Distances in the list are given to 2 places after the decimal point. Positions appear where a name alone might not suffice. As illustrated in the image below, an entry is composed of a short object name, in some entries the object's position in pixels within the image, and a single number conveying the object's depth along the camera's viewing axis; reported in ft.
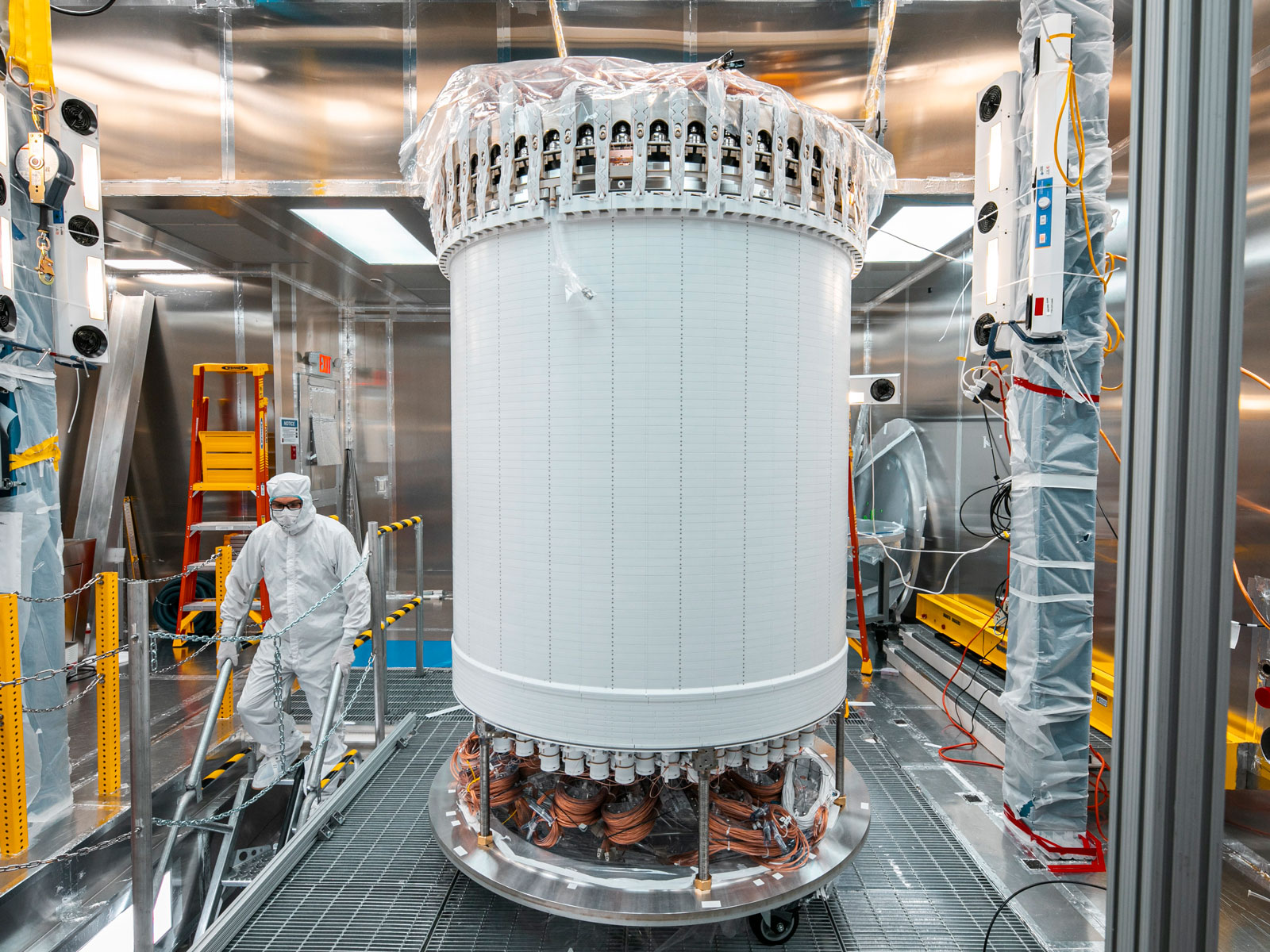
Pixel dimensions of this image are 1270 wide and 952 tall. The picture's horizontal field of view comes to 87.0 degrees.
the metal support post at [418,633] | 18.76
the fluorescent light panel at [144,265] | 23.57
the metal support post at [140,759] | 8.73
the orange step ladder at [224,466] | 21.66
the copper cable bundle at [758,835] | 8.77
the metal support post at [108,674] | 12.85
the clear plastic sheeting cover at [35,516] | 12.19
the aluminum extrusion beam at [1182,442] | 5.04
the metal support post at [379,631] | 14.71
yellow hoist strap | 11.84
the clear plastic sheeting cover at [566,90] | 7.87
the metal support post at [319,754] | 13.30
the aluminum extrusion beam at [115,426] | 22.84
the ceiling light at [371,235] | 18.24
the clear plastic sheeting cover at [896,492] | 22.00
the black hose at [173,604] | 22.99
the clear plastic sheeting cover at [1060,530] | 10.68
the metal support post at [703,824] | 8.09
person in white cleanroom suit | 15.14
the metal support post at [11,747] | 11.30
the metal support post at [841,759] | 10.03
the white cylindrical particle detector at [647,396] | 7.88
